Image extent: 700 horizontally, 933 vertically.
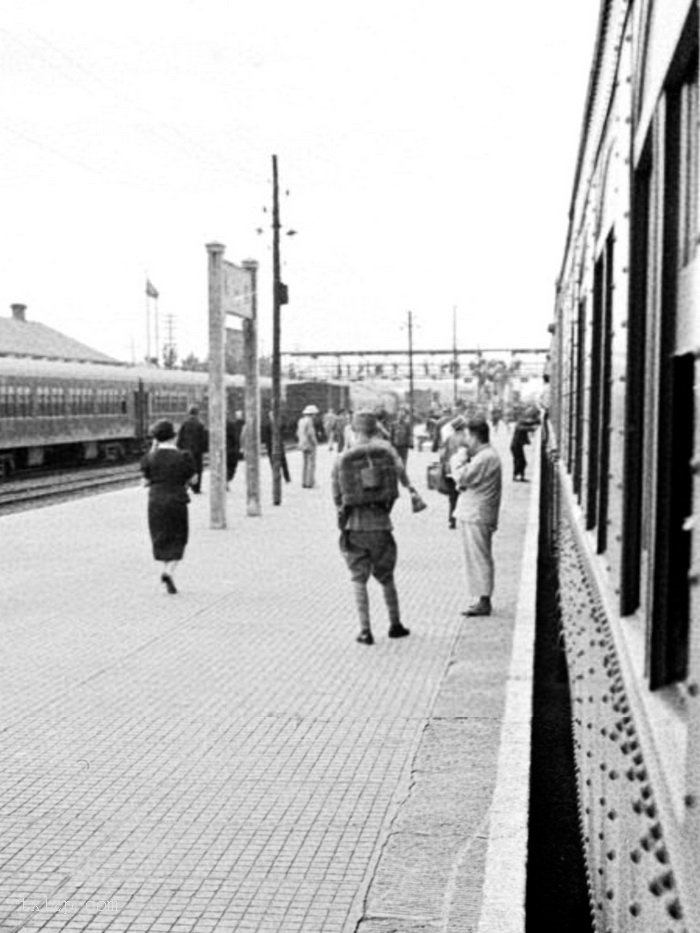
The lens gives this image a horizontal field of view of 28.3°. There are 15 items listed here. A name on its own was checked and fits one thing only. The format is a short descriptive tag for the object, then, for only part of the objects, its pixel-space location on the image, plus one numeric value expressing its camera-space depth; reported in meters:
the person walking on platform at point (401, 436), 26.80
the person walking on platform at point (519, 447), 29.41
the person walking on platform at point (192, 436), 23.28
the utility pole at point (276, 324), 24.20
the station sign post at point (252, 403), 19.97
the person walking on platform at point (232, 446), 25.52
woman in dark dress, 11.84
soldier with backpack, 9.56
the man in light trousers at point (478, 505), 10.61
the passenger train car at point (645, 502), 1.88
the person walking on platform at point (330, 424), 44.89
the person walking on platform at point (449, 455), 15.93
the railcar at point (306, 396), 66.50
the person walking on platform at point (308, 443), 26.66
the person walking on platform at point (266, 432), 47.73
